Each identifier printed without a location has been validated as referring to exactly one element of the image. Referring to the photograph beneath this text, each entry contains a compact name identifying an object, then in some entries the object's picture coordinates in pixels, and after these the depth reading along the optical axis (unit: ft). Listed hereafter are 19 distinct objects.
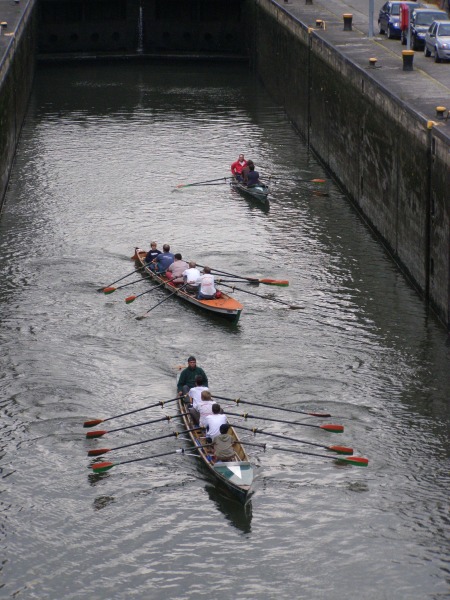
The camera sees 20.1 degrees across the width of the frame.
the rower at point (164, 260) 142.82
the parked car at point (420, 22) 197.47
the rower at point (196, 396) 105.09
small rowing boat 172.96
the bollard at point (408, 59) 171.42
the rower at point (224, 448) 96.68
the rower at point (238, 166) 181.88
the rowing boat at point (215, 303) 129.08
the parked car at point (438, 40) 180.96
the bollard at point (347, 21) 212.84
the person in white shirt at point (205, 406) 103.45
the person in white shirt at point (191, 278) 135.64
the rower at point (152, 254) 146.10
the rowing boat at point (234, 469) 92.99
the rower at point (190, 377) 109.40
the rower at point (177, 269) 139.23
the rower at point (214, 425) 100.73
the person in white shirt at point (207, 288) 132.36
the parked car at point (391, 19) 204.85
